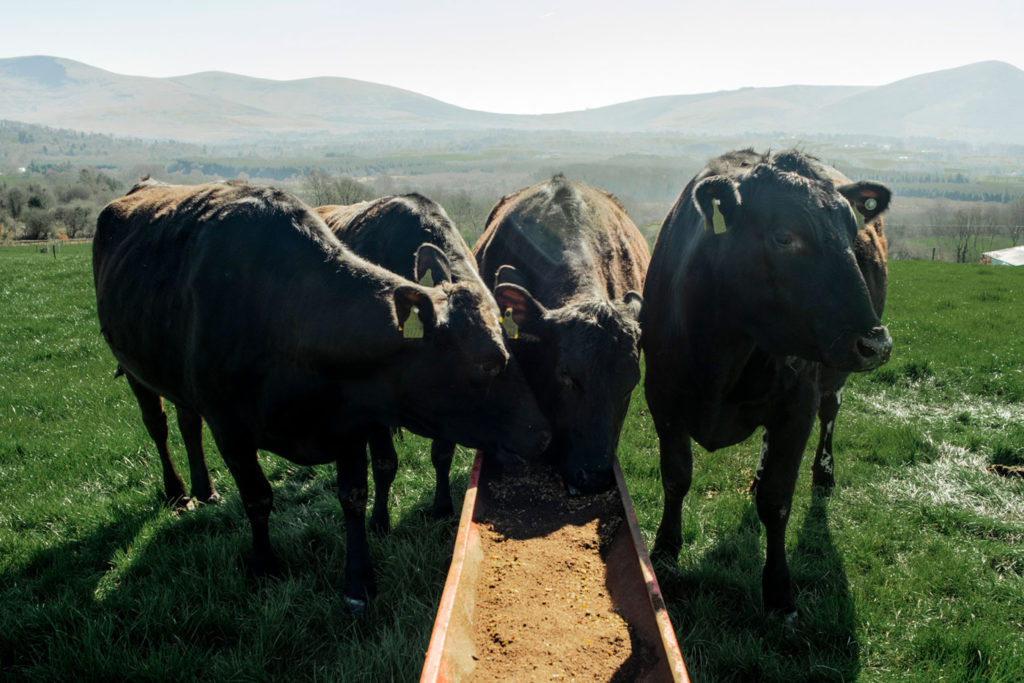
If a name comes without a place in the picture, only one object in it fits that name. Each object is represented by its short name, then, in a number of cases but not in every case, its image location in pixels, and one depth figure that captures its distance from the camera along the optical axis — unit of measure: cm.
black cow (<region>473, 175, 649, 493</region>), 387
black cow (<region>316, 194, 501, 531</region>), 462
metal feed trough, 257
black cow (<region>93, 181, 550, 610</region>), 359
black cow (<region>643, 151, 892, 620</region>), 309
